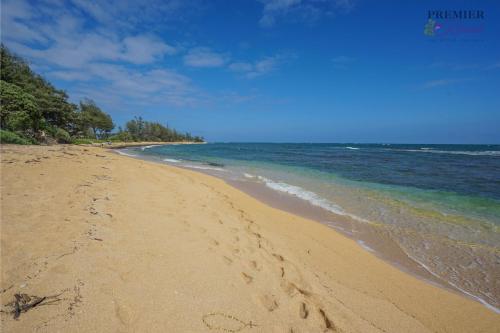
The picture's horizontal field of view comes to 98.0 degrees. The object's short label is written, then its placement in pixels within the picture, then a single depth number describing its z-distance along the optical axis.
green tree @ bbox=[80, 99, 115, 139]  63.35
